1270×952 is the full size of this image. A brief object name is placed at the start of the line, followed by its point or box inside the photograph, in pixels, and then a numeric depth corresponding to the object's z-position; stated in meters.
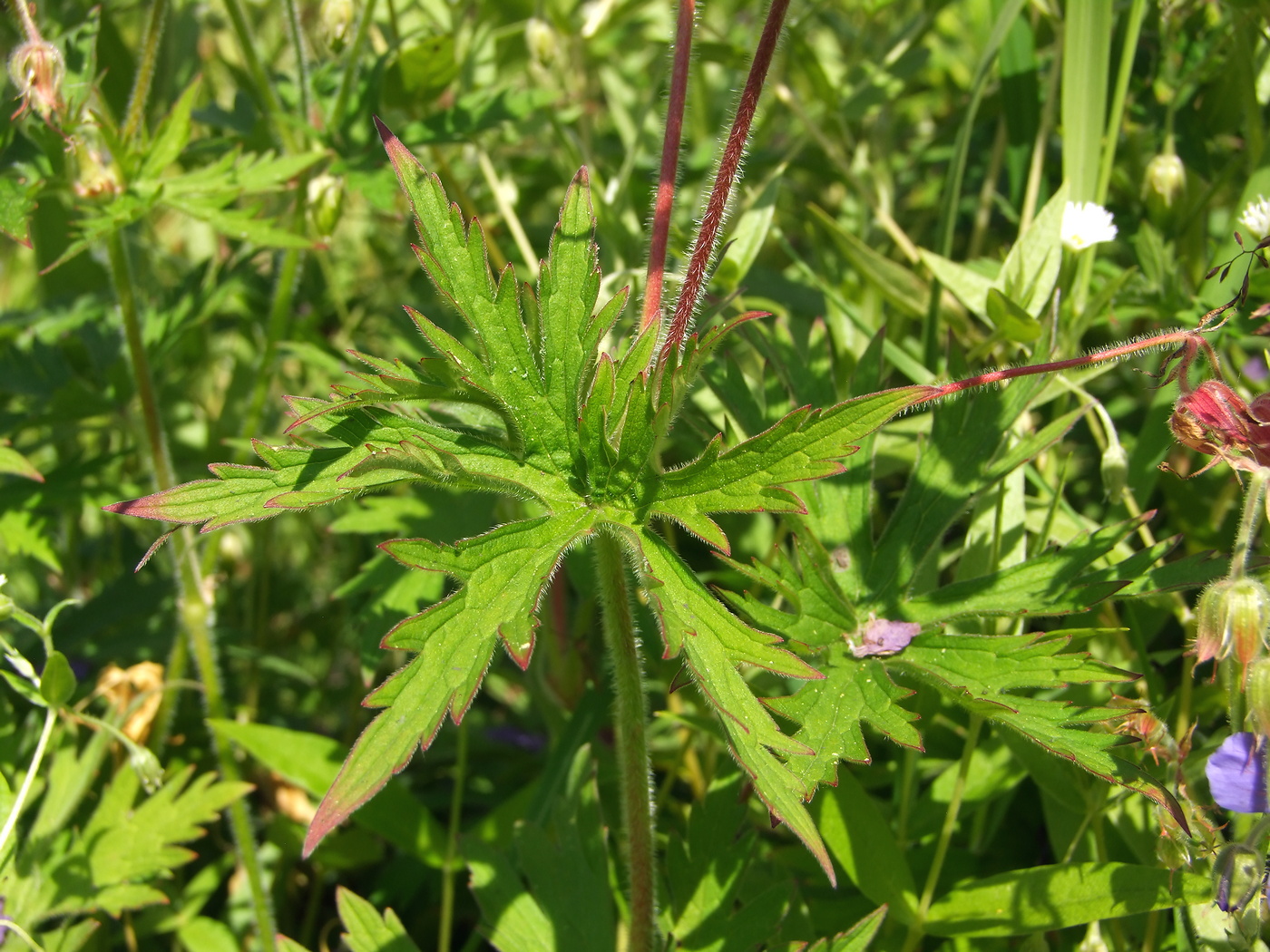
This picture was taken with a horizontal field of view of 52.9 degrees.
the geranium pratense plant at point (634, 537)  0.20
